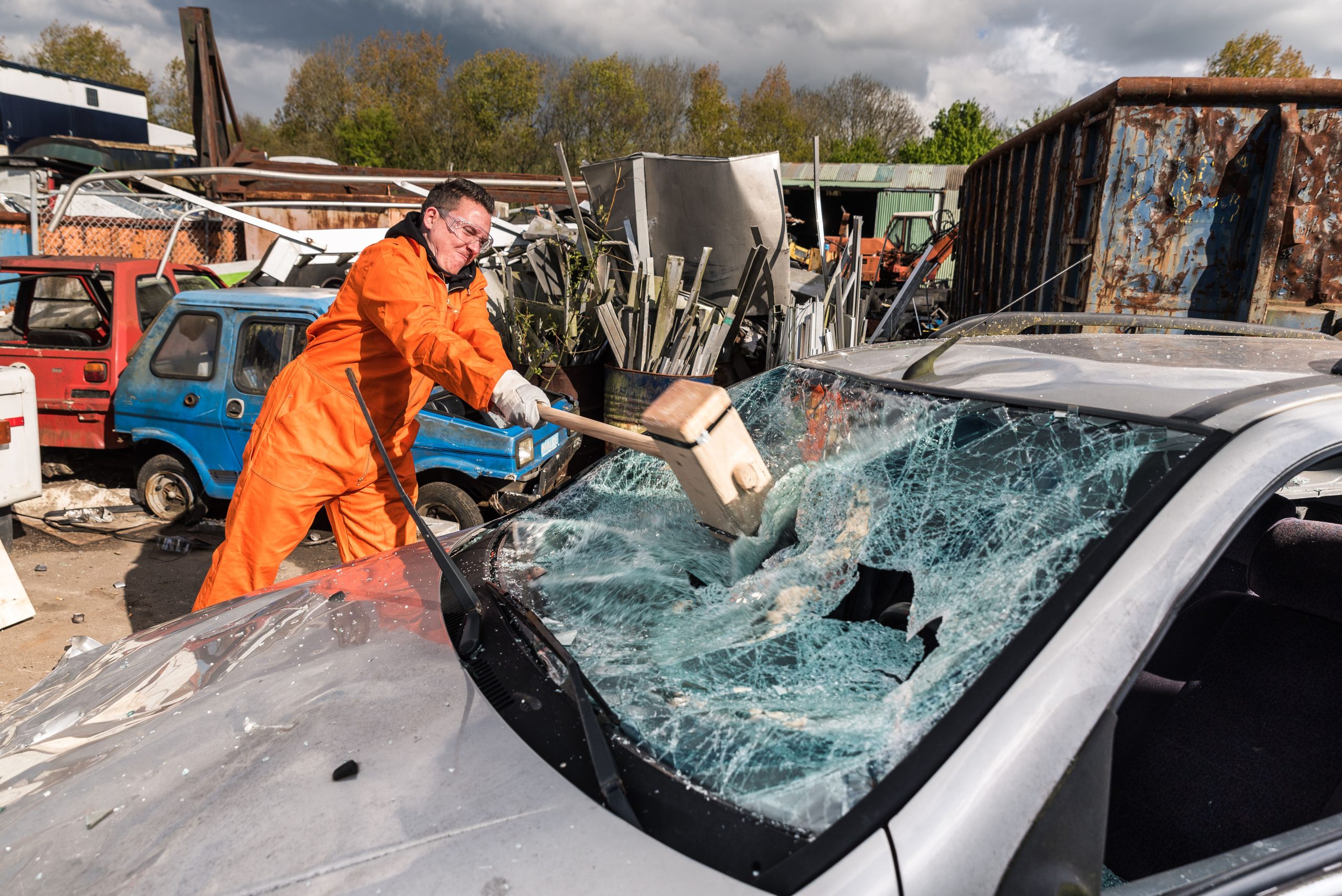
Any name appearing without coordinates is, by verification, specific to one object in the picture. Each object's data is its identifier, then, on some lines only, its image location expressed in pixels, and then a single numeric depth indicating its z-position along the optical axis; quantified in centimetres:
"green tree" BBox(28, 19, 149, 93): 4244
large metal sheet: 602
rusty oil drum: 481
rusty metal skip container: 454
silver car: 100
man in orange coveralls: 244
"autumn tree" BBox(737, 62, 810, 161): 4439
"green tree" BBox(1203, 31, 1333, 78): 3938
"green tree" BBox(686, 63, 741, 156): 4347
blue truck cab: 433
